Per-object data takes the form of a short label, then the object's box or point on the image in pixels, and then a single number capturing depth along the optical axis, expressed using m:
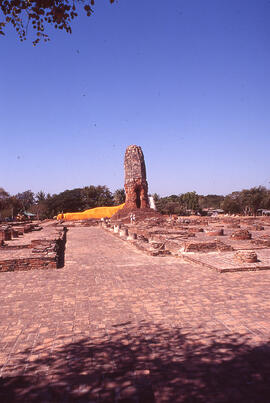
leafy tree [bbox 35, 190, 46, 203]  69.62
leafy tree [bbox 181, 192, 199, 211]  63.34
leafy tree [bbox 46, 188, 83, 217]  63.88
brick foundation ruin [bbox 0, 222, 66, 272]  8.63
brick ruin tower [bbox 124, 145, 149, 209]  40.75
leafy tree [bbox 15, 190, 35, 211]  74.69
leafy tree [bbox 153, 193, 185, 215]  55.69
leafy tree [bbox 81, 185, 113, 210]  65.56
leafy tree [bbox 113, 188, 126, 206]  66.76
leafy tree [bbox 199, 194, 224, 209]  91.11
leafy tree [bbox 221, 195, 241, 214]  56.16
